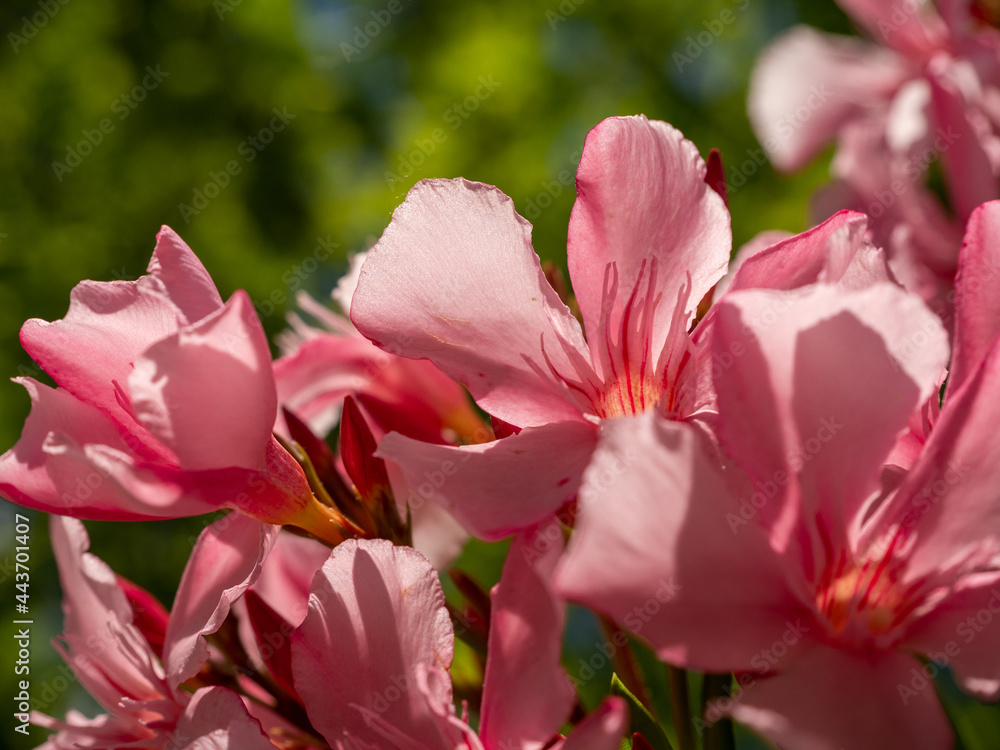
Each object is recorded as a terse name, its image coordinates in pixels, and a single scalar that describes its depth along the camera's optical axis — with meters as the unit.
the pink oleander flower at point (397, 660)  0.19
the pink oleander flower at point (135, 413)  0.19
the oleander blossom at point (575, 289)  0.19
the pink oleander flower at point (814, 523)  0.18
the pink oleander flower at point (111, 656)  0.21
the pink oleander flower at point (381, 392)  0.23
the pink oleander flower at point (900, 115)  0.26
